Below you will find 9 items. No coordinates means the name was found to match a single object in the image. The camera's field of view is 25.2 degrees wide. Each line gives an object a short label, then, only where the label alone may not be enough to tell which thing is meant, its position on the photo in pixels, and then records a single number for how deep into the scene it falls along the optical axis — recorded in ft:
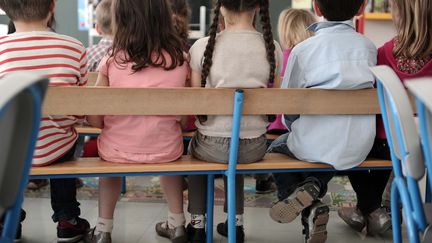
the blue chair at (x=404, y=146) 8.96
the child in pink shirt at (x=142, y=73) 12.15
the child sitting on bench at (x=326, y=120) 12.28
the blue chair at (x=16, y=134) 7.04
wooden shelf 23.06
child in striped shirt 11.98
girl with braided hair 12.17
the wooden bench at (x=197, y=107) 11.40
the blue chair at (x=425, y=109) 8.01
